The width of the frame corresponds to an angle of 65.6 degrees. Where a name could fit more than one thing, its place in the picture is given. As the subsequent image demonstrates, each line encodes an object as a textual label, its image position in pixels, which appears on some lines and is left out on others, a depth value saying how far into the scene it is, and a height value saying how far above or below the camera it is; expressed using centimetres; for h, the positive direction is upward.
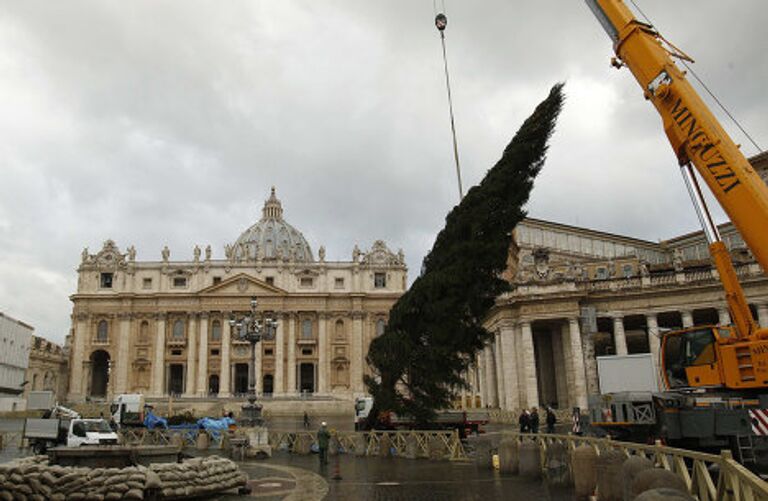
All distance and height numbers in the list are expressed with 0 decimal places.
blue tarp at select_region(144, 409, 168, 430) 2970 -81
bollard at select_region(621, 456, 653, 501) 830 -108
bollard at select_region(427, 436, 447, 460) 1889 -161
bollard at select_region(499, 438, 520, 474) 1510 -157
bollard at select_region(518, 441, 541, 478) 1444 -157
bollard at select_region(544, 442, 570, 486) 1378 -164
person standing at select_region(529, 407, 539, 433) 2434 -114
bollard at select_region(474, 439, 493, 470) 1608 -162
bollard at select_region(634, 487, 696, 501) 493 -87
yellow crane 1205 +286
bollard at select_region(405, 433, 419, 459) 1949 -158
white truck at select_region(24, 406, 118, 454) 2067 -85
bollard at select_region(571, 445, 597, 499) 1113 -148
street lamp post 2384 +287
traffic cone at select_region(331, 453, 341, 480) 1518 -186
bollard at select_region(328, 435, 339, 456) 2159 -159
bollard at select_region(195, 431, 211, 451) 2494 -148
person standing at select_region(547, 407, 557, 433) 2609 -119
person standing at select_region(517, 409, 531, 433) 2392 -106
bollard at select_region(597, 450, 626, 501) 955 -135
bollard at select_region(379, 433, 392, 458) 2061 -160
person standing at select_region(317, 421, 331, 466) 1858 -128
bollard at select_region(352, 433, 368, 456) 2143 -158
